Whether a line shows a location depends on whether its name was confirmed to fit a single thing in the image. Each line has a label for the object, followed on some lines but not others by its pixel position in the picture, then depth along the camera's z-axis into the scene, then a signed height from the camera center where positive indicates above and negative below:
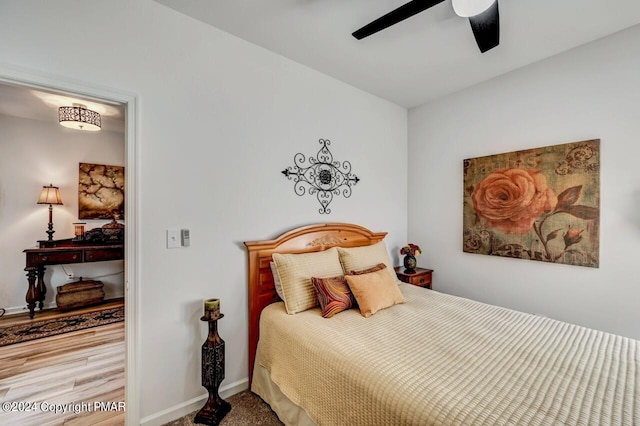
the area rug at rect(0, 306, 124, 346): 2.92 -1.39
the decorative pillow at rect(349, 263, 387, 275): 2.22 -0.50
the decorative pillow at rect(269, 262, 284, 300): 2.11 -0.54
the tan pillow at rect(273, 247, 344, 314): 1.95 -0.49
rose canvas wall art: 2.14 +0.07
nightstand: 2.96 -0.74
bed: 1.01 -0.74
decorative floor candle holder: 1.76 -1.05
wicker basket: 3.63 -1.17
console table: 3.38 -0.61
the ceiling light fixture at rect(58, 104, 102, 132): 2.90 +1.05
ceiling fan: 1.29 +1.03
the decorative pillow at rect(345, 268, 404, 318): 1.92 -0.61
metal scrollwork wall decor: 2.45 +0.35
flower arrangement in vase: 3.05 -0.53
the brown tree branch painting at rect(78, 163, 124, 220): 4.07 +0.31
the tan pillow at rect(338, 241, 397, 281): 2.35 -0.43
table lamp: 3.67 +0.18
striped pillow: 1.88 -0.61
